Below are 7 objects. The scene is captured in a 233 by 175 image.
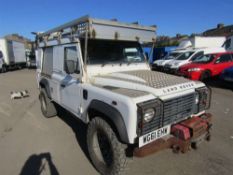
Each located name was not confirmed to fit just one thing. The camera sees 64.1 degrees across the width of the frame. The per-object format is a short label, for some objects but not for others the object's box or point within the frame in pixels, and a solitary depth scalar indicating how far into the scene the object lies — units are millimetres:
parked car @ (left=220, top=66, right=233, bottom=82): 8758
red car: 9906
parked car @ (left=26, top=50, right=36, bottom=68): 26820
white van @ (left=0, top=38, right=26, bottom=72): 21062
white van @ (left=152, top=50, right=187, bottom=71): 14367
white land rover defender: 2473
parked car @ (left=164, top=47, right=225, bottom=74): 12616
